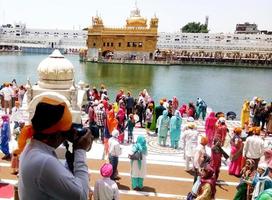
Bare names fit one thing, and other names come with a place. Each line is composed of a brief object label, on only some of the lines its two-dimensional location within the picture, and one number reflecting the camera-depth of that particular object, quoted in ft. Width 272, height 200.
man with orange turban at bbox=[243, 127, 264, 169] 17.05
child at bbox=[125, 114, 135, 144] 22.74
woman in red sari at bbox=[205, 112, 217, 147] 23.19
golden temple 140.66
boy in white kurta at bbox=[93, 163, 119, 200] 10.70
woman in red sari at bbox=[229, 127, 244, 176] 17.80
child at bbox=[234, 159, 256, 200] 12.12
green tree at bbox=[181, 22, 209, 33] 203.42
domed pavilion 15.94
